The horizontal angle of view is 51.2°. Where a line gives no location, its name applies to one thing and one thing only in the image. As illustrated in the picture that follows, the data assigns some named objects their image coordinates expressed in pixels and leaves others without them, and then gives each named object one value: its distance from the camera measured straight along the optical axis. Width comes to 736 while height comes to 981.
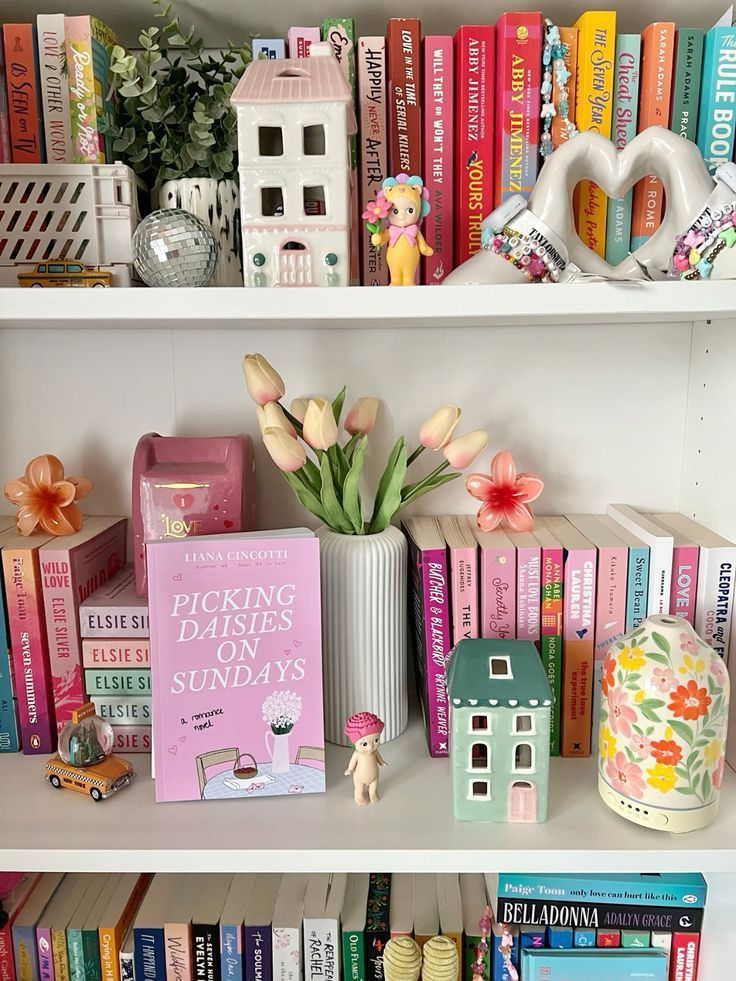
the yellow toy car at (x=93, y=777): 0.72
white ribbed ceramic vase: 0.77
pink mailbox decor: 0.81
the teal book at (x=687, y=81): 0.74
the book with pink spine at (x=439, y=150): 0.74
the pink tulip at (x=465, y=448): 0.79
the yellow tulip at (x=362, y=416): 0.84
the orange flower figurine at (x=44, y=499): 0.83
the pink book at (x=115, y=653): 0.77
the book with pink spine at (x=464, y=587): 0.76
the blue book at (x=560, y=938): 0.77
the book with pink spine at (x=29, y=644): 0.77
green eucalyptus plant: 0.73
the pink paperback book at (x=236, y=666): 0.71
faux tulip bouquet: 0.75
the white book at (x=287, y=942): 0.78
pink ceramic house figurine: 0.66
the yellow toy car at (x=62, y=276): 0.73
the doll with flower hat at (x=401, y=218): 0.68
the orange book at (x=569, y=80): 0.73
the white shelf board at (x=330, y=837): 0.65
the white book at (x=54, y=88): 0.72
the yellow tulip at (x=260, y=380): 0.77
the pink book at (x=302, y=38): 0.74
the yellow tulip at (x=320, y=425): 0.74
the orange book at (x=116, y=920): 0.79
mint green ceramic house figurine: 0.67
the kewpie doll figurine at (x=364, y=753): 0.70
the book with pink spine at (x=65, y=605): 0.77
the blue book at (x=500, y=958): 0.78
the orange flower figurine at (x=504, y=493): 0.82
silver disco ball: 0.69
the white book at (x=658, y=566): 0.75
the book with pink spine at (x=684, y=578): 0.76
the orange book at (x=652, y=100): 0.73
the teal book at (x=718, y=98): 0.73
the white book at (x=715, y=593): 0.75
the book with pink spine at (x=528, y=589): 0.76
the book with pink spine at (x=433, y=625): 0.76
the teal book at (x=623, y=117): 0.74
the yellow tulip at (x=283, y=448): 0.74
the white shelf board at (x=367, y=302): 0.65
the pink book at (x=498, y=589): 0.76
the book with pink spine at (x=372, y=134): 0.74
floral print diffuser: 0.66
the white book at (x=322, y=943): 0.78
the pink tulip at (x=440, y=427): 0.78
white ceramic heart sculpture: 0.69
